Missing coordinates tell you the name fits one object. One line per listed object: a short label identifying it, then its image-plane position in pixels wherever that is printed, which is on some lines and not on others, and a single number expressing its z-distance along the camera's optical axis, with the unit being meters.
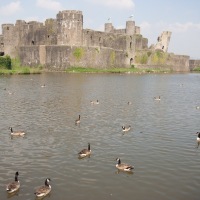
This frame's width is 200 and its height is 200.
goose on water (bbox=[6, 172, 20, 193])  9.88
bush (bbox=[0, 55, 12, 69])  60.03
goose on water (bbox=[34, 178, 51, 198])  9.74
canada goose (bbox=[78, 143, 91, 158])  13.28
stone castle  65.88
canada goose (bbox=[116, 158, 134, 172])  11.90
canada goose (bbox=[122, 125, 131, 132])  17.54
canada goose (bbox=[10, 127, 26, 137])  16.23
